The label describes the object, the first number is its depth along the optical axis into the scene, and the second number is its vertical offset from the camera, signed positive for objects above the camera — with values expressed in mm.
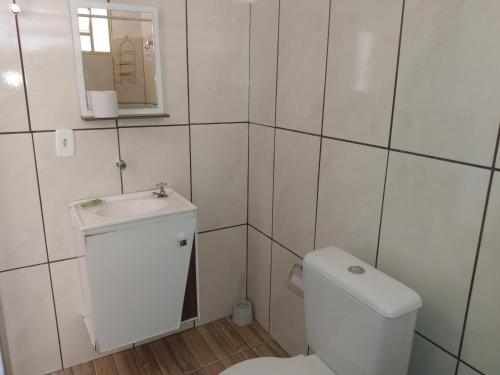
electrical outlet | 1617 -254
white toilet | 1078 -674
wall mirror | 1573 +108
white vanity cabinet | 1481 -707
